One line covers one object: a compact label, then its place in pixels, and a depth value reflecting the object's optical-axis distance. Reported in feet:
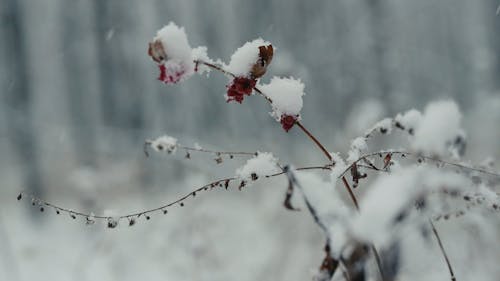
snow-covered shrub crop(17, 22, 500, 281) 1.54
